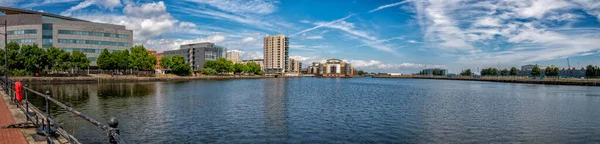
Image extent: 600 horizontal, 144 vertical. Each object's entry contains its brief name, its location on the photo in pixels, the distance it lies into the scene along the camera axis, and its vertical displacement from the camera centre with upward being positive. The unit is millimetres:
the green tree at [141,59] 129000 +6073
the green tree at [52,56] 106250 +5903
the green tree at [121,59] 124750 +5813
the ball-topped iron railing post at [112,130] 6527 -1071
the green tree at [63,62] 108750 +4227
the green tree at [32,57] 100325 +5412
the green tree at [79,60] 113869 +5085
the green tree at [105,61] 122500 +5059
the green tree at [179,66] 163125 +4154
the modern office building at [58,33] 130125 +16773
